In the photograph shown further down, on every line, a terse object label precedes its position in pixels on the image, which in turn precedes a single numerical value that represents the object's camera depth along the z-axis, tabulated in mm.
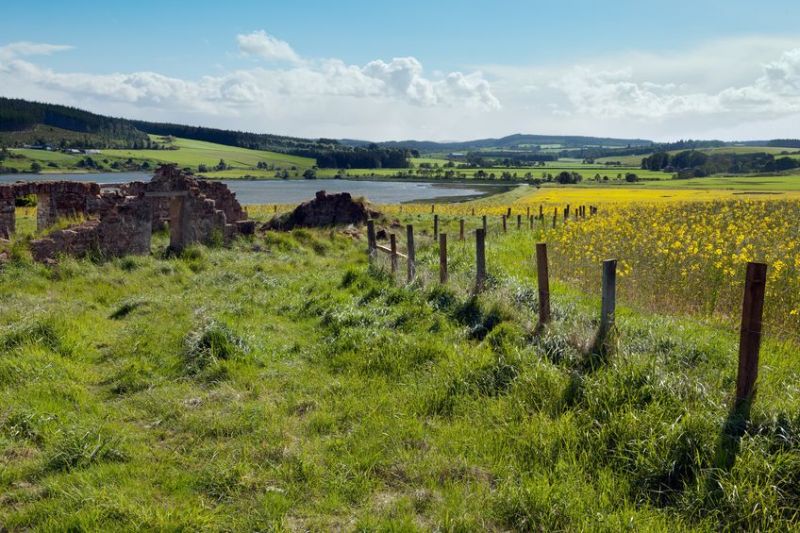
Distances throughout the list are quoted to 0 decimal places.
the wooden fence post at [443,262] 10633
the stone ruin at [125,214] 15820
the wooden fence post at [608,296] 6609
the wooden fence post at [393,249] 12812
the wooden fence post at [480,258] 9621
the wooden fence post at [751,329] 4969
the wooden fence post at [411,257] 11655
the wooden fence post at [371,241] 15330
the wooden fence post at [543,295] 7547
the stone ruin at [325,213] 26797
